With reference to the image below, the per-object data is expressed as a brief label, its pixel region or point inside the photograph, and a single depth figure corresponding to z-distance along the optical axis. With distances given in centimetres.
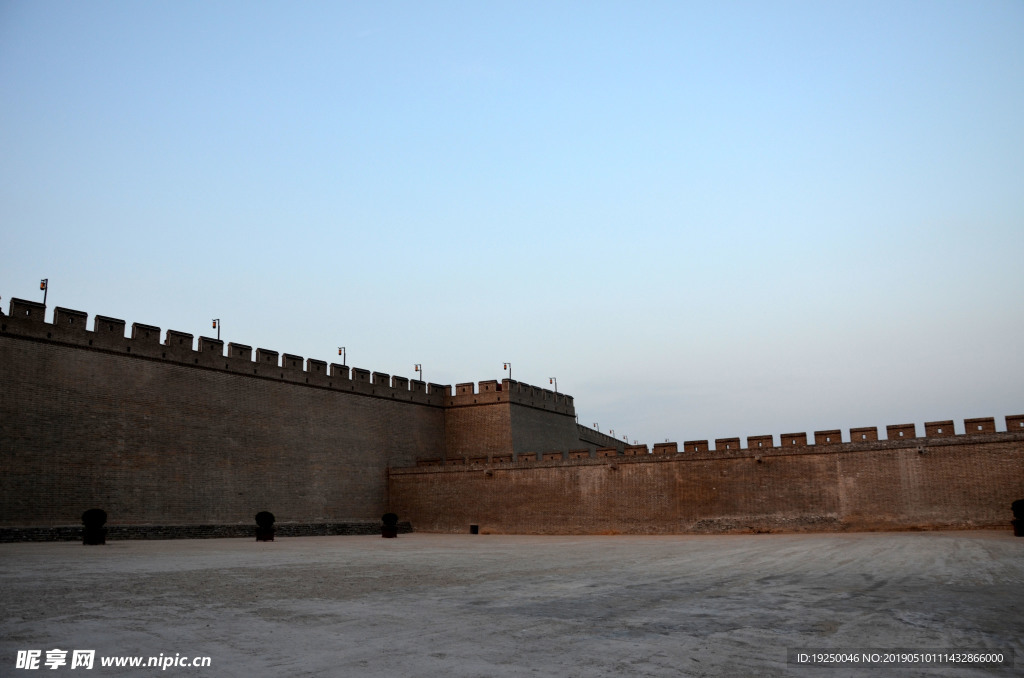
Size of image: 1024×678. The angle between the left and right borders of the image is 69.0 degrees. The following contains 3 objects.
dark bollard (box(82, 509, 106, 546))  1792
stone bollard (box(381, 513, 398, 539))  2500
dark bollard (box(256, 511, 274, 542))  2148
